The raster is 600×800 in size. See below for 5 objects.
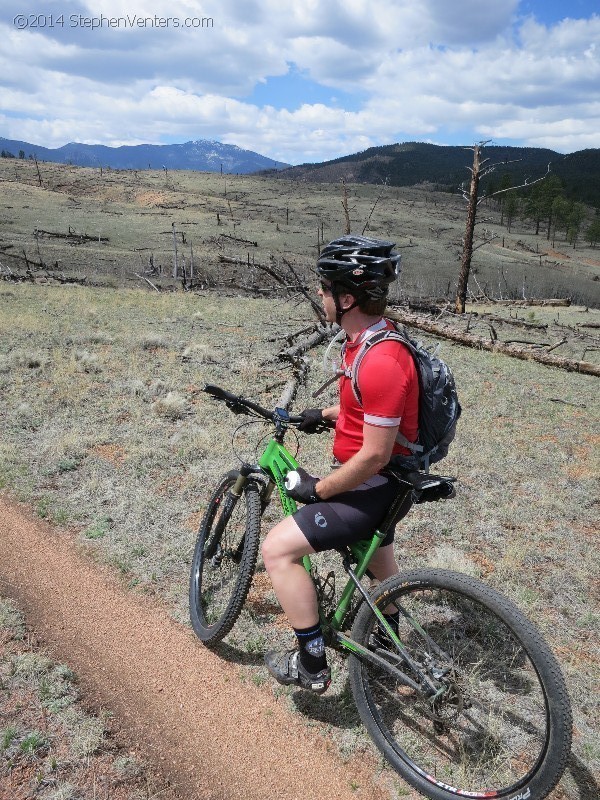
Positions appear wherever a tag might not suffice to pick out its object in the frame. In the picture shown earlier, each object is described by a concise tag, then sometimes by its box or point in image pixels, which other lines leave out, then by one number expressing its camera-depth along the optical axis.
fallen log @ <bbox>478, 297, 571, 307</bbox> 37.05
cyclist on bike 2.78
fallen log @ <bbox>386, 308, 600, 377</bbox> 15.79
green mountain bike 2.74
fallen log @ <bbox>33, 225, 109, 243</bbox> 55.81
